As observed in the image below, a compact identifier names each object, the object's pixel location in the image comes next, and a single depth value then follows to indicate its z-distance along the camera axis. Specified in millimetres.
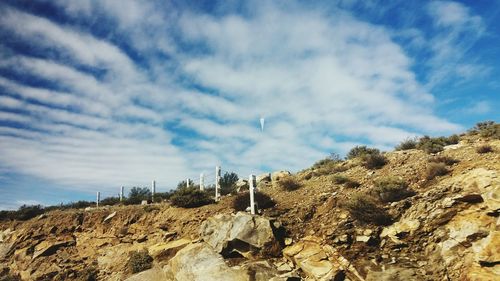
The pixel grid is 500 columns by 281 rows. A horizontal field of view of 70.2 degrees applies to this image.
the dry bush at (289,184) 21000
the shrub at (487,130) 20969
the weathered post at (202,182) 23472
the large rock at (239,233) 16078
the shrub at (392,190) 15844
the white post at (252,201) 18031
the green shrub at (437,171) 16250
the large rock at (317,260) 13367
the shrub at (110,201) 32828
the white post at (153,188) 28544
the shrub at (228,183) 25534
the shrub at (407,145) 24312
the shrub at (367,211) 14820
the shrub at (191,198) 21781
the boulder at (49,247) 24284
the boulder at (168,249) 18656
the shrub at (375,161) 20672
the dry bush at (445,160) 17250
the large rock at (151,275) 17562
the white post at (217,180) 22244
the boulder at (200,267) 14577
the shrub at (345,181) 18609
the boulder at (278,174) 26564
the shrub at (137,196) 30906
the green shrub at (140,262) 19078
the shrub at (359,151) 25141
